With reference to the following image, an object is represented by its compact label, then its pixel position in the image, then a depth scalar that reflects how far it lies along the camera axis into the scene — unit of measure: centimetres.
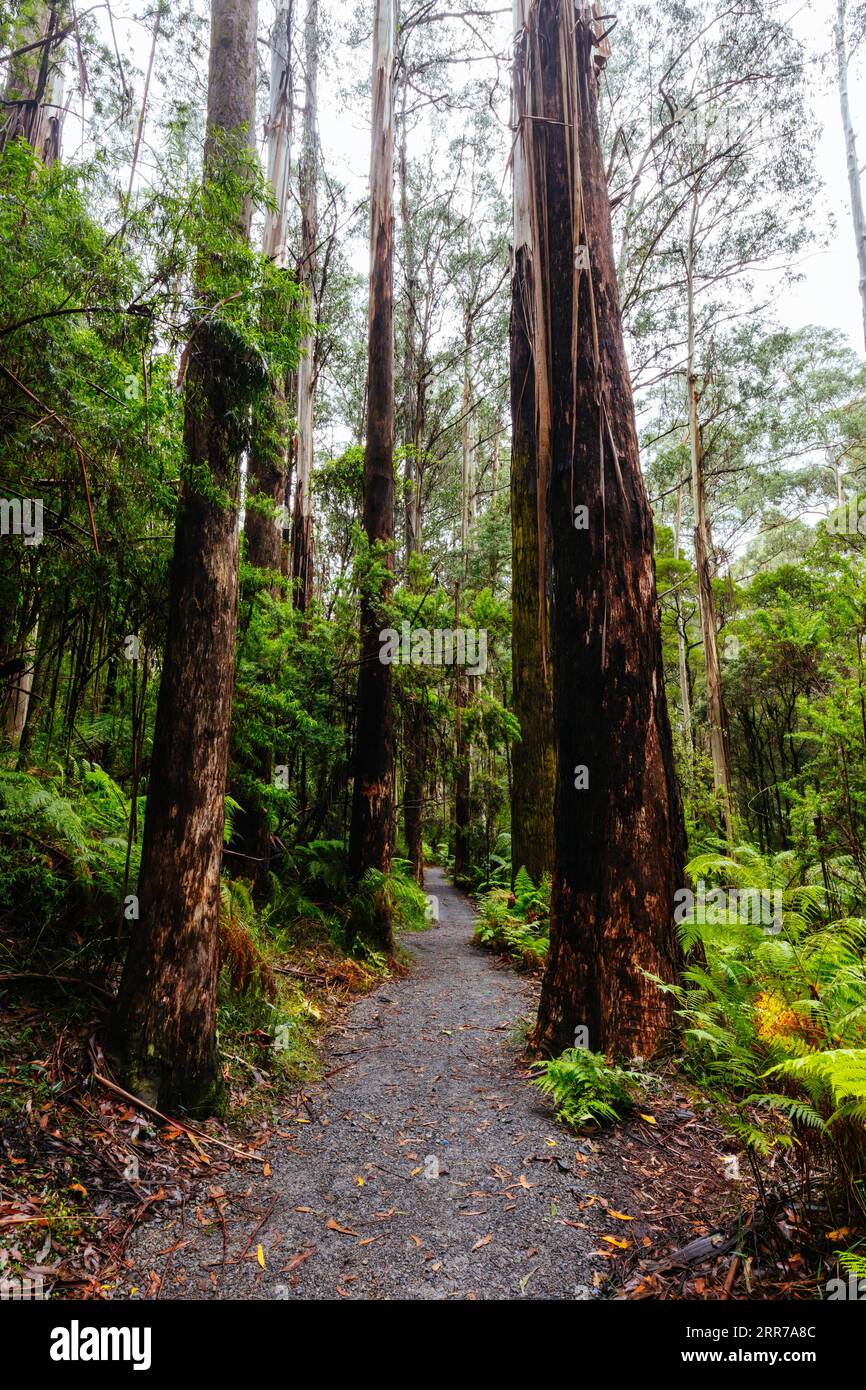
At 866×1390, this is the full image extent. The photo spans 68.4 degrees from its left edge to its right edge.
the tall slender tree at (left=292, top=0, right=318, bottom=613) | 1078
